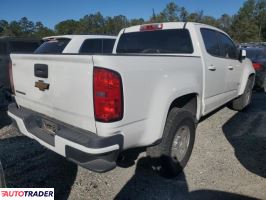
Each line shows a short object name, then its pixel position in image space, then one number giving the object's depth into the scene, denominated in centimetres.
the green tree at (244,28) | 6322
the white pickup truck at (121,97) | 266
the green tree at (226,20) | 7051
